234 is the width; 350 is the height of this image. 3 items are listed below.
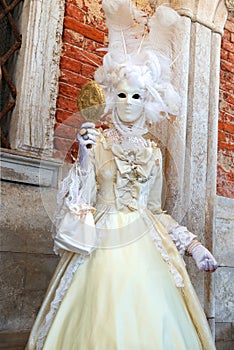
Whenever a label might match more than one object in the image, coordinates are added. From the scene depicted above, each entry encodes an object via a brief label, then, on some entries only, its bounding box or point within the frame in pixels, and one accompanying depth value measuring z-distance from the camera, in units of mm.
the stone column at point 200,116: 2939
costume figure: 1704
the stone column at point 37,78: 2584
